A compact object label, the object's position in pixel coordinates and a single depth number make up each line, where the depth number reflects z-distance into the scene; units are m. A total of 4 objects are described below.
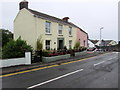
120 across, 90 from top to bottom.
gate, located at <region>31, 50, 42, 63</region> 11.26
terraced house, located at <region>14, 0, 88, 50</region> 14.77
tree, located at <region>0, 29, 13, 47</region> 28.17
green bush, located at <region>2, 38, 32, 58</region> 10.46
